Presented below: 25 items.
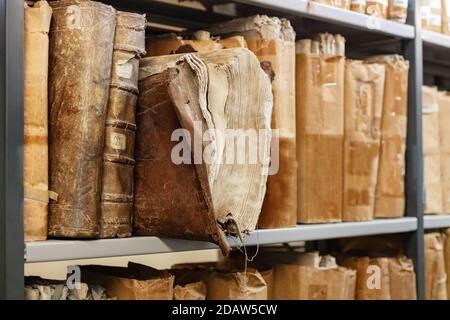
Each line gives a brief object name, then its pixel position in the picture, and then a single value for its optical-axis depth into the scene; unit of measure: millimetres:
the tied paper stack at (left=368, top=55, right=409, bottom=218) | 1647
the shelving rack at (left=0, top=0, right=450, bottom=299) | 998
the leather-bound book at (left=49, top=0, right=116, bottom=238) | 1066
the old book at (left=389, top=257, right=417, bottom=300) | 1652
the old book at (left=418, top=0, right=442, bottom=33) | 1766
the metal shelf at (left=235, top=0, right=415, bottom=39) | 1373
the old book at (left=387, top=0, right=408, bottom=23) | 1661
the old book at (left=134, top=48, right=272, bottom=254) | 1099
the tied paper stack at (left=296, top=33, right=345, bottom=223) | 1469
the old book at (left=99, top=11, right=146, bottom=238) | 1111
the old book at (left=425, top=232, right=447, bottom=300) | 1771
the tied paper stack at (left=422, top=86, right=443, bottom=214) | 1786
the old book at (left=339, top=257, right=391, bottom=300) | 1624
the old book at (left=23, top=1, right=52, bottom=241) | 1036
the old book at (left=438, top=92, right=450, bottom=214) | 1828
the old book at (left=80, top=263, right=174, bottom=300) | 1165
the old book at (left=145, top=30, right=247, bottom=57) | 1340
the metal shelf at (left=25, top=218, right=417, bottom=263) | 1024
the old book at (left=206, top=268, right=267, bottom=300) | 1351
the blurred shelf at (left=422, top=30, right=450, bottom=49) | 1743
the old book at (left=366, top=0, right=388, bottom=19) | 1605
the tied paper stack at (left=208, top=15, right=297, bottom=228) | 1377
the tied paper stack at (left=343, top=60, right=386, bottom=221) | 1557
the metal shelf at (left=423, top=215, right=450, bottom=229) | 1749
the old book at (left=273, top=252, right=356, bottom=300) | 1484
